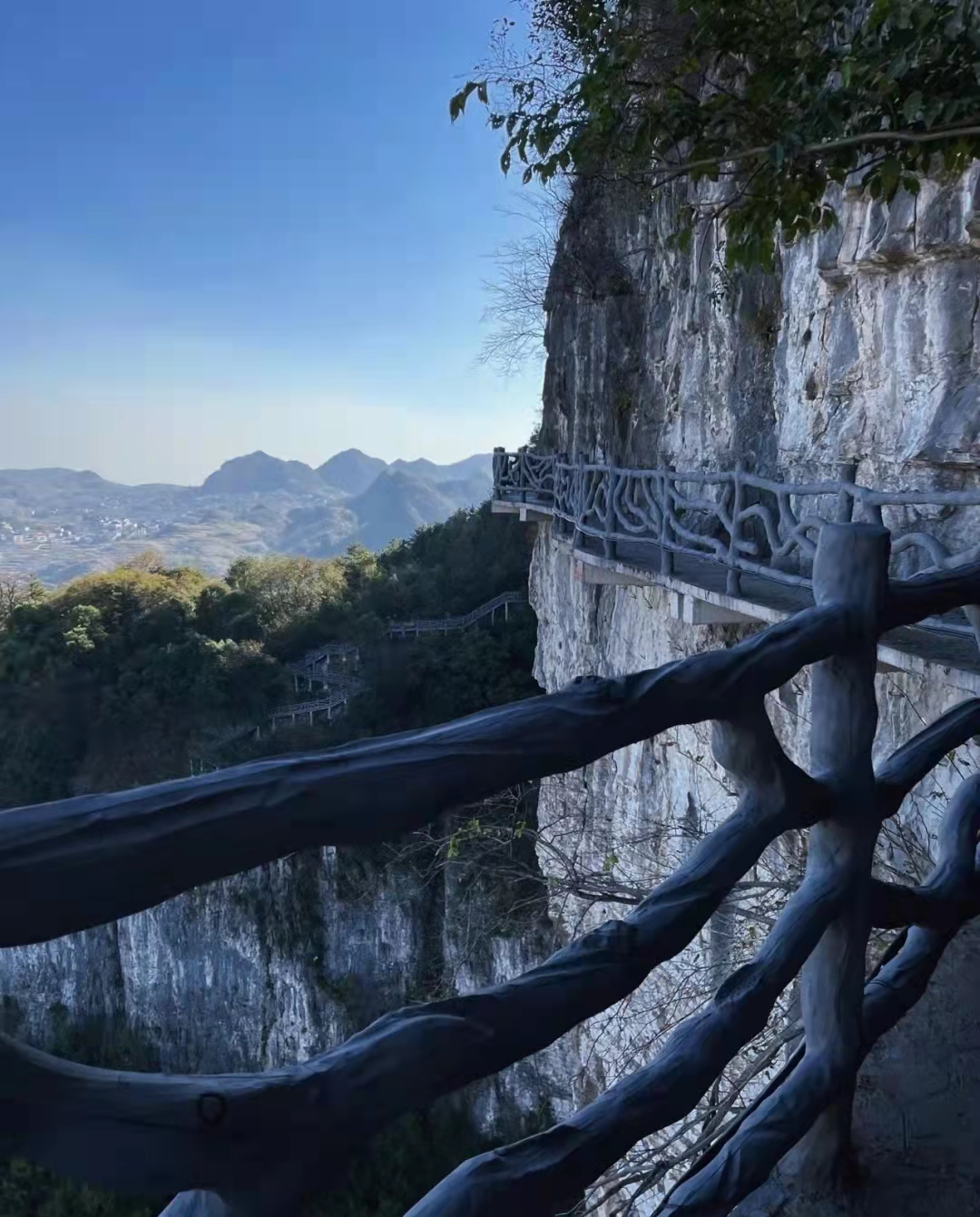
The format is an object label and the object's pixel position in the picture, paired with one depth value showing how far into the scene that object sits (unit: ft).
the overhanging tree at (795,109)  11.78
